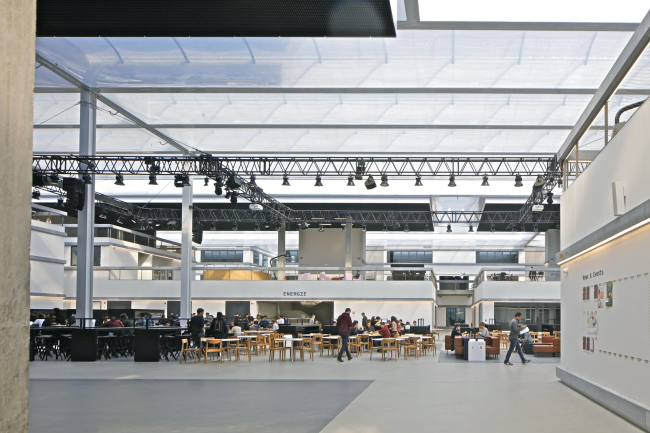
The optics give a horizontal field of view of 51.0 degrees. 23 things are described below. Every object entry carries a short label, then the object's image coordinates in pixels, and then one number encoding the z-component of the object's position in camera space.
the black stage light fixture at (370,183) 21.79
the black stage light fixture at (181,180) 22.30
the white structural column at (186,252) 27.25
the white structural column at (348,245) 38.38
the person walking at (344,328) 17.56
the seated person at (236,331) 19.98
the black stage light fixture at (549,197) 24.58
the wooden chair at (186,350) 17.18
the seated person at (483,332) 21.54
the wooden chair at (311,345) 18.83
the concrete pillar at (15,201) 3.37
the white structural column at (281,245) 39.72
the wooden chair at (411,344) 19.40
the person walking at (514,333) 16.33
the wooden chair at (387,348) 17.75
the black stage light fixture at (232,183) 22.41
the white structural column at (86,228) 19.03
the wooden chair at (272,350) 17.34
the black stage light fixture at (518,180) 21.94
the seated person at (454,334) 22.20
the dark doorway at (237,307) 36.72
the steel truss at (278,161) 21.73
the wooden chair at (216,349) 16.72
